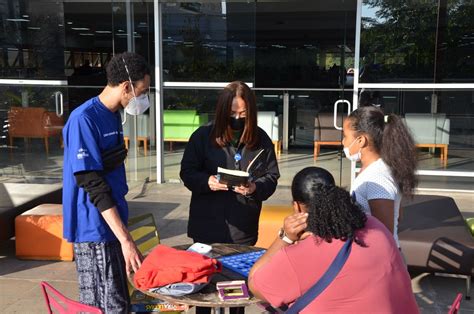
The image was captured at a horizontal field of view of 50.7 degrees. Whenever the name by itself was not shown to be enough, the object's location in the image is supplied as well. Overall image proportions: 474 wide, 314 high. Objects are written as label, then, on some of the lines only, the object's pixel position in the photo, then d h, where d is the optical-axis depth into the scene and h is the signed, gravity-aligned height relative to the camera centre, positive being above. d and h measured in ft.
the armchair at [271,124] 29.87 -2.02
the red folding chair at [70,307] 7.01 -3.11
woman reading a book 10.30 -1.67
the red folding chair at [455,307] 7.39 -3.18
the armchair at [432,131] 25.61 -2.03
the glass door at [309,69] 31.07 +1.95
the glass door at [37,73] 27.81 +0.90
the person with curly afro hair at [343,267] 5.82 -2.07
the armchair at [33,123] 28.48 -1.94
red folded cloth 7.83 -2.83
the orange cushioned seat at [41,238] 16.47 -4.89
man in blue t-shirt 8.07 -1.64
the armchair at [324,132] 30.83 -2.57
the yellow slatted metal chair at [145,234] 11.75 -3.42
